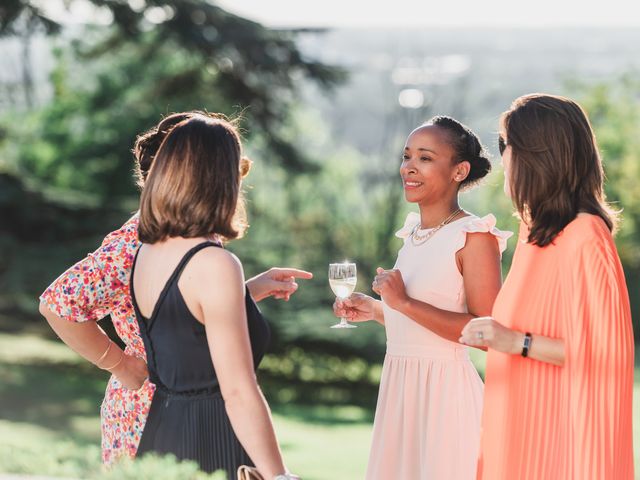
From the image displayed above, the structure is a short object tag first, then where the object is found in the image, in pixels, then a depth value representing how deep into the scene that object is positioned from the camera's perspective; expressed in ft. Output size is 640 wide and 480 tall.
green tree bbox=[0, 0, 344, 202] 44.86
